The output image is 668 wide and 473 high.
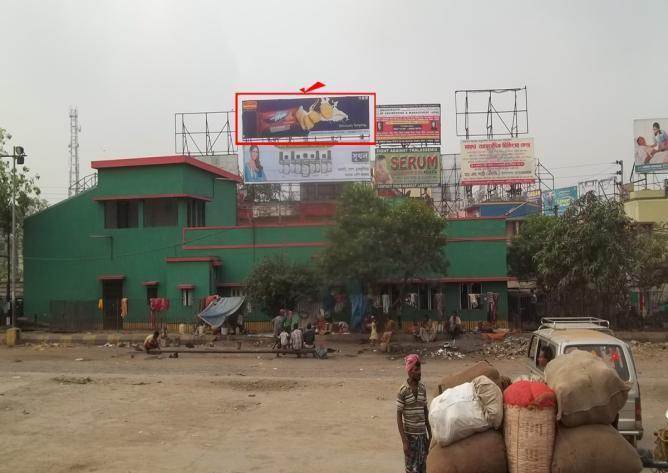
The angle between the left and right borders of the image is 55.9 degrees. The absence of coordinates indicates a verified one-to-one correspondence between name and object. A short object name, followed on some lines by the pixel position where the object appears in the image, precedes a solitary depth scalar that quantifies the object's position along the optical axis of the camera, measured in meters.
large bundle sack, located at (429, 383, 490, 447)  4.62
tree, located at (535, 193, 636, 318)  23.56
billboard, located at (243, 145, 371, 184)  38.53
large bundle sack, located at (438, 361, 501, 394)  5.32
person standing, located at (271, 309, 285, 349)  22.55
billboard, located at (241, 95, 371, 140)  38.91
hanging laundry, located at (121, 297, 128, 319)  27.25
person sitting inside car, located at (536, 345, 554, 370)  8.30
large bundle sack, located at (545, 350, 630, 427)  4.30
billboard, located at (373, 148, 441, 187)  39.50
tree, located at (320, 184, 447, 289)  23.11
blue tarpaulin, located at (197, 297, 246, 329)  24.47
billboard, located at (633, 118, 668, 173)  41.22
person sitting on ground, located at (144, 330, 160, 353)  20.84
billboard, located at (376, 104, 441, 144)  41.06
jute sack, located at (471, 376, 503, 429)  4.58
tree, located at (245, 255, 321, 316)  24.23
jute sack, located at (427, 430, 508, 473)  4.50
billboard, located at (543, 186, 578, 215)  59.41
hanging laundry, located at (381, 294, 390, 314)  25.62
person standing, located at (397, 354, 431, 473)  5.90
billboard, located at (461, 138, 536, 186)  39.94
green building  26.89
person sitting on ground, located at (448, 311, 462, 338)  23.25
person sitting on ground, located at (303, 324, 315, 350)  20.91
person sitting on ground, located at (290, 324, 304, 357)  20.53
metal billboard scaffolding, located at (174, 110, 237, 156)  43.34
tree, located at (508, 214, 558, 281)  29.44
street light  26.66
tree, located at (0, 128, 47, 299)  30.60
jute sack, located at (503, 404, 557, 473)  4.30
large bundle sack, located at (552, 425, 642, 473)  4.20
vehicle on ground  7.62
